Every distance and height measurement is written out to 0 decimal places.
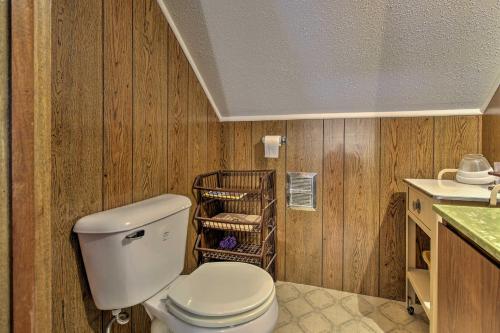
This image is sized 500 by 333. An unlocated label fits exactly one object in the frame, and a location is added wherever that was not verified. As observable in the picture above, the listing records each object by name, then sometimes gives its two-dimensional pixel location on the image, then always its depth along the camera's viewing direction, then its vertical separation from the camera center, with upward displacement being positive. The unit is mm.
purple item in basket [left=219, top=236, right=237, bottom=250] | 1725 -557
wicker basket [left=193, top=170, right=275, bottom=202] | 1521 -149
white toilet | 835 -474
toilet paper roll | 1731 +130
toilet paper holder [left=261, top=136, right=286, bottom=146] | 1753 +168
